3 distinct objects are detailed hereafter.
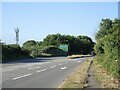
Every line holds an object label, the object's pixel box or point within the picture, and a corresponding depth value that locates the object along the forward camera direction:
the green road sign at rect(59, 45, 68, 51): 90.06
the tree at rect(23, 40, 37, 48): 129.05
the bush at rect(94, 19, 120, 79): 12.19
